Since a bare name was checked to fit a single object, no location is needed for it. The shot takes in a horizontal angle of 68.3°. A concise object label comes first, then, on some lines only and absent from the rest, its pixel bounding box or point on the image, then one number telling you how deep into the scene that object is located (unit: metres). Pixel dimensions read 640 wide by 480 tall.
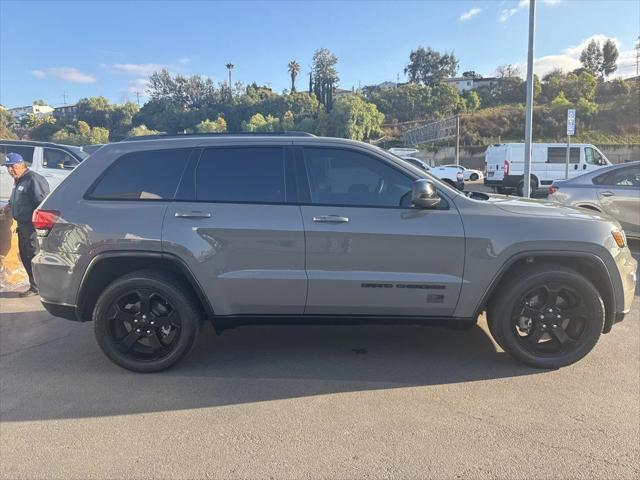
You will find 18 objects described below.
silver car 7.50
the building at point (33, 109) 139.32
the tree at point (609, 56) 99.31
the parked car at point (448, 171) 31.55
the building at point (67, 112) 100.25
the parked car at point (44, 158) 10.45
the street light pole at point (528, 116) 10.75
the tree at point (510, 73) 98.75
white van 18.64
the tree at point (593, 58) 100.50
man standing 5.75
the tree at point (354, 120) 76.06
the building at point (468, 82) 114.89
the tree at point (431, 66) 126.62
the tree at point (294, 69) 139.12
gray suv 3.54
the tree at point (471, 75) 124.00
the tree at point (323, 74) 120.31
